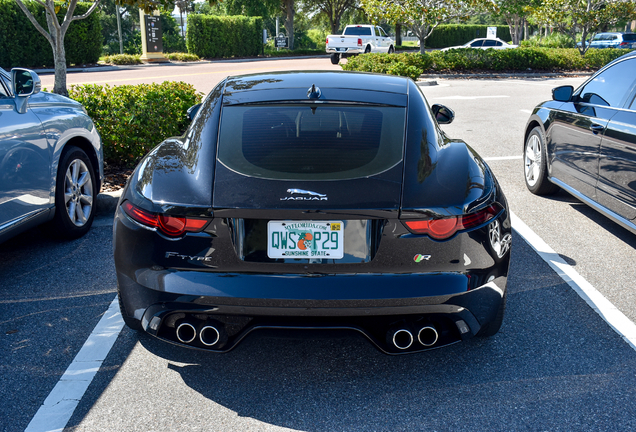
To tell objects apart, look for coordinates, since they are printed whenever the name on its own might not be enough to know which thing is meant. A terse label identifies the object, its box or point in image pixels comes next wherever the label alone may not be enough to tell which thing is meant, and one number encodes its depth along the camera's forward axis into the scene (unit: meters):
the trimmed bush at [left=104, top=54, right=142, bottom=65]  32.38
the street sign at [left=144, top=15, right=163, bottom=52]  34.28
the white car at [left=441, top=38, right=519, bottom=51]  39.03
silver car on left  4.29
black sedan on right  4.73
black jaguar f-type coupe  2.74
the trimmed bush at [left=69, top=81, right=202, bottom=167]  7.29
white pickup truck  32.72
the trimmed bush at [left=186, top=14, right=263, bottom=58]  38.38
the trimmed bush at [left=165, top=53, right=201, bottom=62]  36.25
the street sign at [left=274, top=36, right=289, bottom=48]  41.89
